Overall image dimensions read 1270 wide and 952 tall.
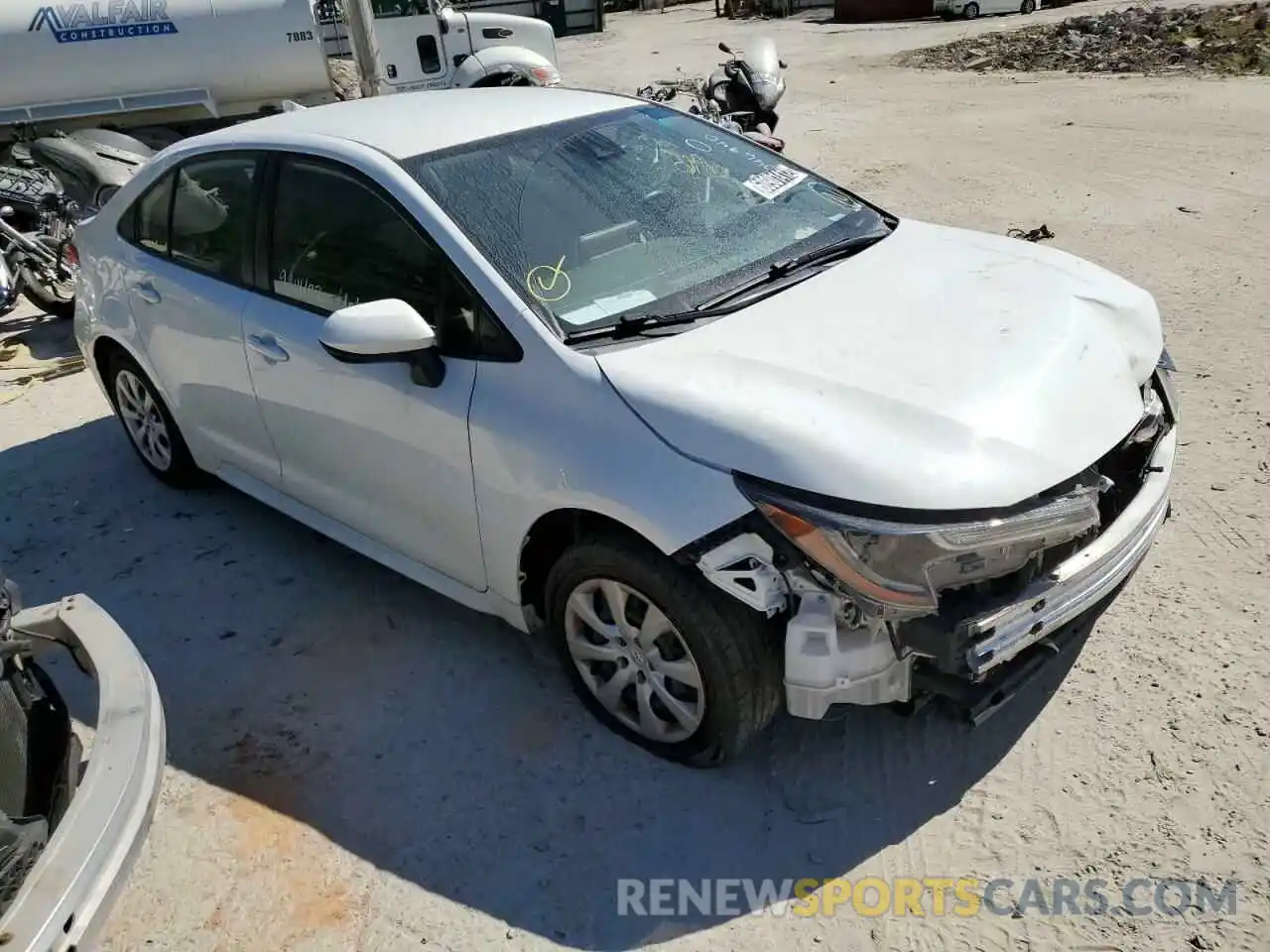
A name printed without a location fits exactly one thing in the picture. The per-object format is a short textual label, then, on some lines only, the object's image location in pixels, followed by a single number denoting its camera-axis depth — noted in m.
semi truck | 12.00
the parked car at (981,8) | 28.02
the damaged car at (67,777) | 1.90
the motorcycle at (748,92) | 10.15
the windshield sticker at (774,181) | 3.67
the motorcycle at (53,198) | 7.75
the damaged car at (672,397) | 2.49
